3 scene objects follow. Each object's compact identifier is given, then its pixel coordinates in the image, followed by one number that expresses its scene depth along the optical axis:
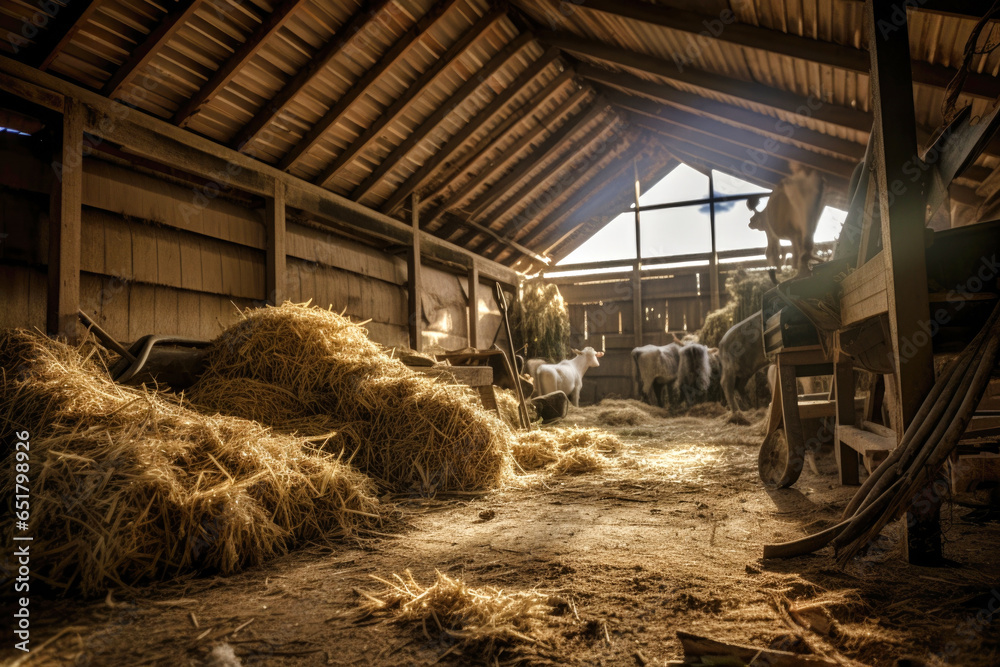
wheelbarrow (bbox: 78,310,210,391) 3.33
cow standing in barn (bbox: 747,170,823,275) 4.93
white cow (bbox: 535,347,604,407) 9.91
